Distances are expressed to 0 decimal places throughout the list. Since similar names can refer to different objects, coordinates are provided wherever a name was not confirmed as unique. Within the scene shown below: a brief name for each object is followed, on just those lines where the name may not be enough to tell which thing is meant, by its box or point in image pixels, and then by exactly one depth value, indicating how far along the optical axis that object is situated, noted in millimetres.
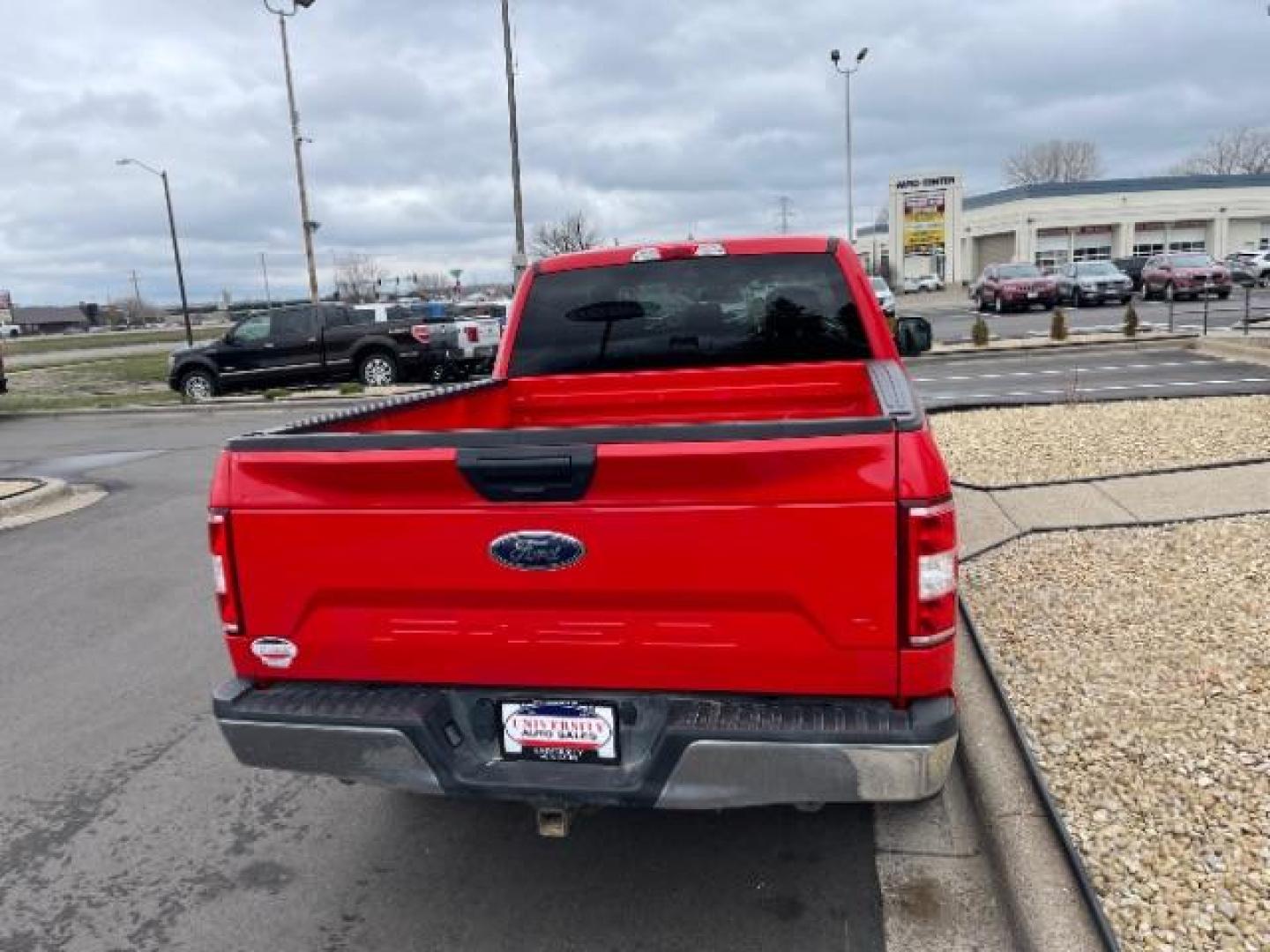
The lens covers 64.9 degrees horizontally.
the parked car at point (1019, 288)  31281
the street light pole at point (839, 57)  45031
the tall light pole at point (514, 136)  23320
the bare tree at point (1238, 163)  93438
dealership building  61531
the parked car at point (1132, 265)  47444
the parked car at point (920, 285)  60219
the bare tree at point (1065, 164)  99375
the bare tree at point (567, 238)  60406
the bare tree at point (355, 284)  96350
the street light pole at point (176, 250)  35719
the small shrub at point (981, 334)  20953
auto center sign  64500
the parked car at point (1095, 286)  31438
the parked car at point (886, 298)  26462
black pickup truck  20531
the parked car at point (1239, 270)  38344
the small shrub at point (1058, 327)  20469
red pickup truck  2473
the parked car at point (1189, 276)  31094
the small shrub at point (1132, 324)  20406
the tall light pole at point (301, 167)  28978
